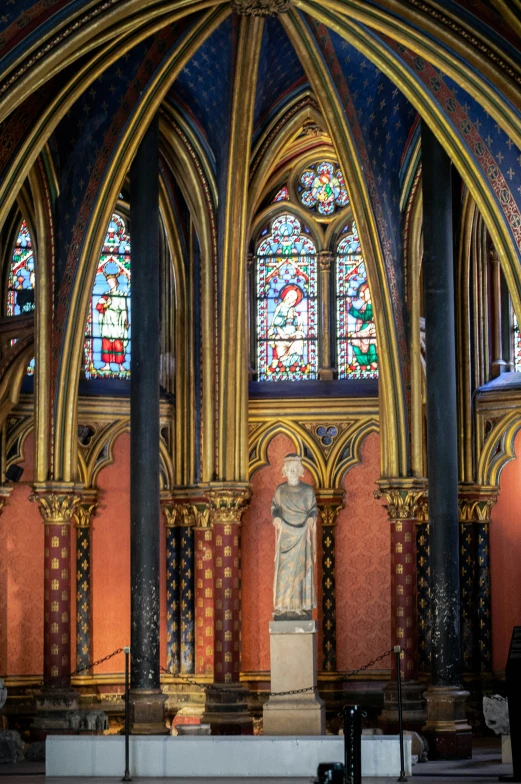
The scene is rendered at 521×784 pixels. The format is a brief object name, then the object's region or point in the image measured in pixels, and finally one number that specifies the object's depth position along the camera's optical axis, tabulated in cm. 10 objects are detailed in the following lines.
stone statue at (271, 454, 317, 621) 2122
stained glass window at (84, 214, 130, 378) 2839
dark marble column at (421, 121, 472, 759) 2273
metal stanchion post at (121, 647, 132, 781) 1962
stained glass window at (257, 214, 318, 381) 2892
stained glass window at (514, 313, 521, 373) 2806
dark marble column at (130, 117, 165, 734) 2330
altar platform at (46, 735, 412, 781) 1973
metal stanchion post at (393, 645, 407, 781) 1909
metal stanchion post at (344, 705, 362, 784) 1295
